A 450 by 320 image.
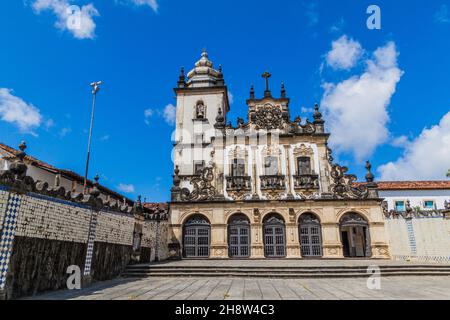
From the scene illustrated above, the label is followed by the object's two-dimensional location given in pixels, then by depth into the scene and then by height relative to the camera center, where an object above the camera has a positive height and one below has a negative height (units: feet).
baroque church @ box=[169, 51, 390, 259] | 66.03 +10.75
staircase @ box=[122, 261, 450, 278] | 41.60 -3.15
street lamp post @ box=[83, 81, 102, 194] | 63.21 +31.85
